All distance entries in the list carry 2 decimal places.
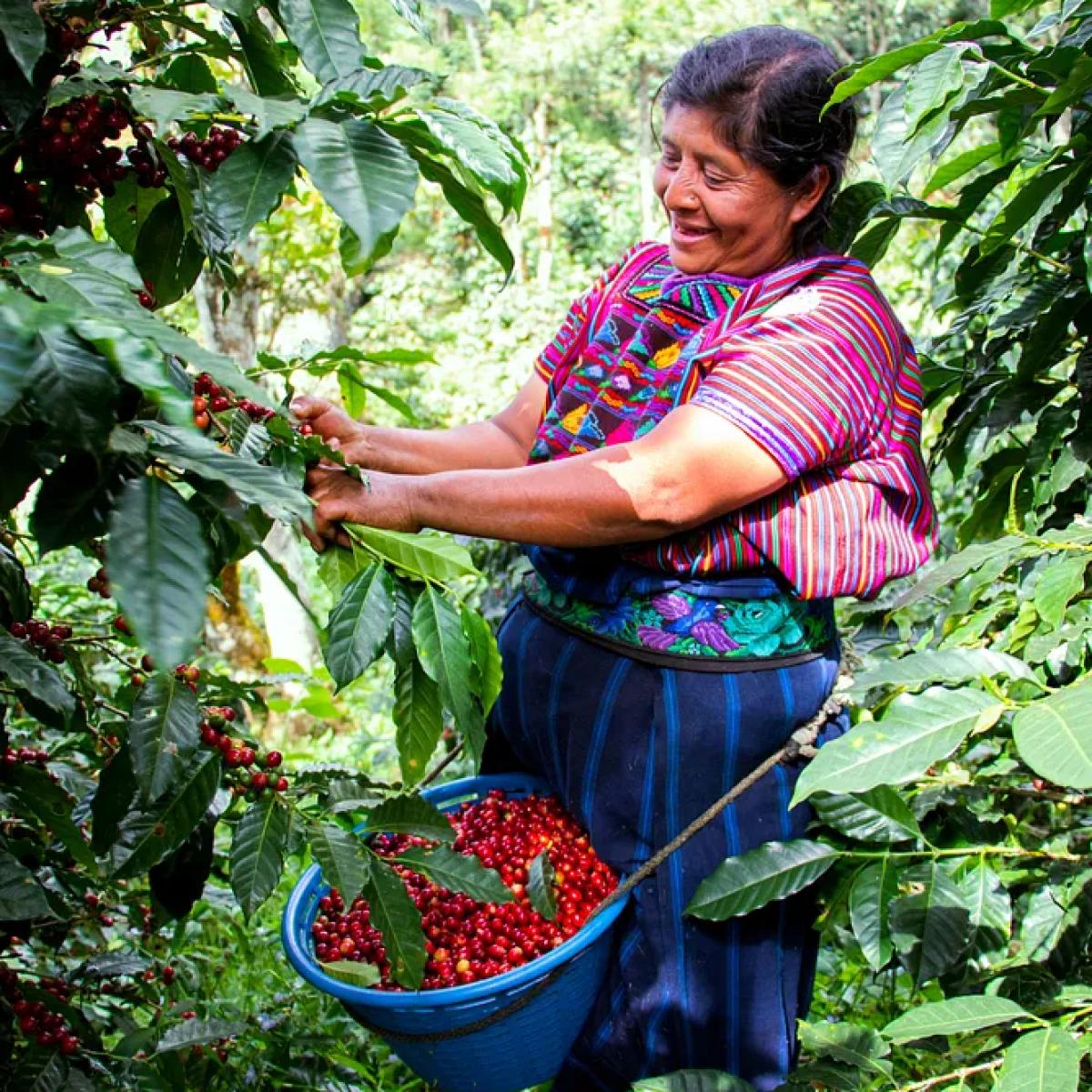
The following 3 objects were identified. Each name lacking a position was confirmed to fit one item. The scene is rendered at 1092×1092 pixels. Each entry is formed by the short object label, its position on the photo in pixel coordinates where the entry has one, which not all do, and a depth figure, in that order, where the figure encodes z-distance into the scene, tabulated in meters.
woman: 1.59
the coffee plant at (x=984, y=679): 1.20
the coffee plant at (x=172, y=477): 0.88
